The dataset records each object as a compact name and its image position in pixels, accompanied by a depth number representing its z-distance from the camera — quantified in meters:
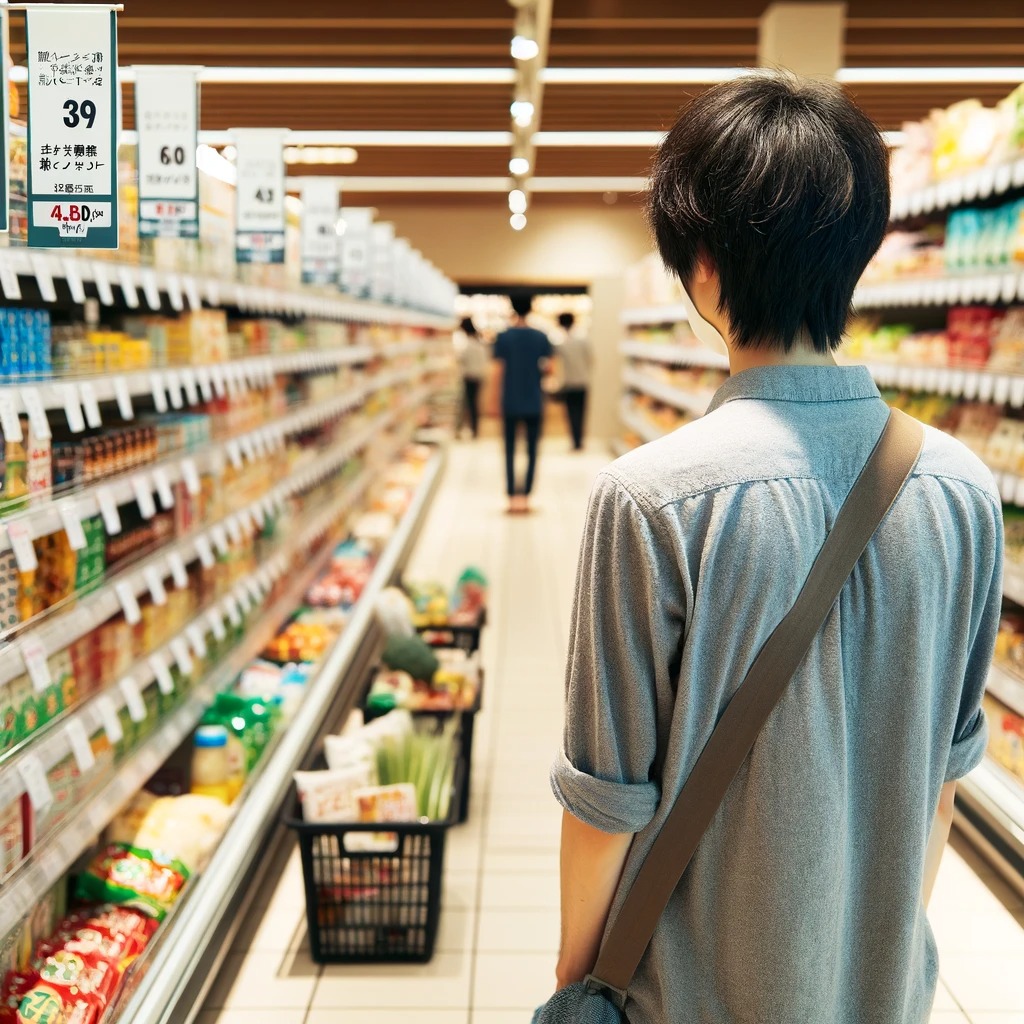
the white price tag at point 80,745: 2.45
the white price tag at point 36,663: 2.24
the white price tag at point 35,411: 2.26
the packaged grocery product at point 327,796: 3.01
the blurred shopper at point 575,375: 15.76
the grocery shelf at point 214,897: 2.41
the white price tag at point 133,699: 2.81
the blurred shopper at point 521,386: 10.70
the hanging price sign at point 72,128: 2.11
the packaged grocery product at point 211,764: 3.40
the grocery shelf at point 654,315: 10.50
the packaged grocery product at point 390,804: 3.00
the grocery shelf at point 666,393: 9.46
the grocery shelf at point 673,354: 9.39
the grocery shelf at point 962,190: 3.65
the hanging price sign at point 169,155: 2.95
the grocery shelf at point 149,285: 2.27
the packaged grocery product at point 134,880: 2.66
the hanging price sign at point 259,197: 3.99
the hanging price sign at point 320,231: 5.24
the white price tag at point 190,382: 3.34
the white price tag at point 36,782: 2.21
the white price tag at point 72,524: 2.45
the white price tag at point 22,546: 2.15
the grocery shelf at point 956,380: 3.54
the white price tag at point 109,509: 2.68
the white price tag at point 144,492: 2.92
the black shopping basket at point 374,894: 2.98
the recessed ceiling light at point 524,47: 6.10
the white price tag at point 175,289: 3.22
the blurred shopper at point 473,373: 17.22
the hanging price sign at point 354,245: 6.52
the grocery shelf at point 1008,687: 3.57
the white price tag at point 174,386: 3.21
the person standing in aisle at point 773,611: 1.23
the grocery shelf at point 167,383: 2.36
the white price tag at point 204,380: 3.47
